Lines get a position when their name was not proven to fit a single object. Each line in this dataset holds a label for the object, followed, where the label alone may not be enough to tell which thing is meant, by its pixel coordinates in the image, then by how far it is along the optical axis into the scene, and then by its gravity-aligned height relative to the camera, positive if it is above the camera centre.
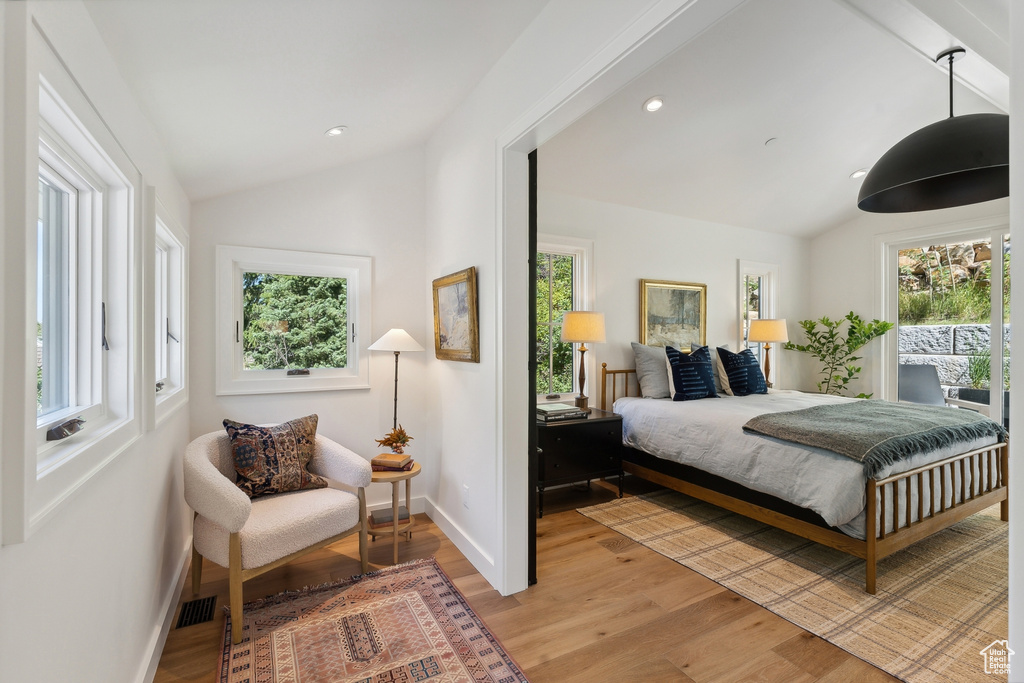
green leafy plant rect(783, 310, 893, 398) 5.23 -0.08
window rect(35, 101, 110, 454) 1.30 +0.17
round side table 2.74 -0.87
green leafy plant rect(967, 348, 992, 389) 4.44 -0.28
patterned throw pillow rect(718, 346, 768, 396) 4.40 -0.30
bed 2.46 -0.82
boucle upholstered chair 2.03 -0.80
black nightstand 3.40 -0.79
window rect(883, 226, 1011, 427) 4.38 +0.27
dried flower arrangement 3.05 -0.61
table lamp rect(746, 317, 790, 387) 5.02 +0.08
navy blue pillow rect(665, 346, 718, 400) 4.05 -0.30
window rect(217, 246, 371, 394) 2.98 +0.15
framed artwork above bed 4.61 +0.25
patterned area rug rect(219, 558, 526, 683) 1.84 -1.23
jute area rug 1.99 -1.24
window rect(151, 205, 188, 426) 2.40 +0.16
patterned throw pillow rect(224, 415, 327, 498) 2.51 -0.60
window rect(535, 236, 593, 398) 4.19 +0.34
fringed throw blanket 2.52 -0.52
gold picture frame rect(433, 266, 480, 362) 2.67 +0.14
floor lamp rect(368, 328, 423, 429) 3.08 +0.00
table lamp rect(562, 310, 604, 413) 3.80 +0.11
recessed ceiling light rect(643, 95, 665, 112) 3.03 +1.48
